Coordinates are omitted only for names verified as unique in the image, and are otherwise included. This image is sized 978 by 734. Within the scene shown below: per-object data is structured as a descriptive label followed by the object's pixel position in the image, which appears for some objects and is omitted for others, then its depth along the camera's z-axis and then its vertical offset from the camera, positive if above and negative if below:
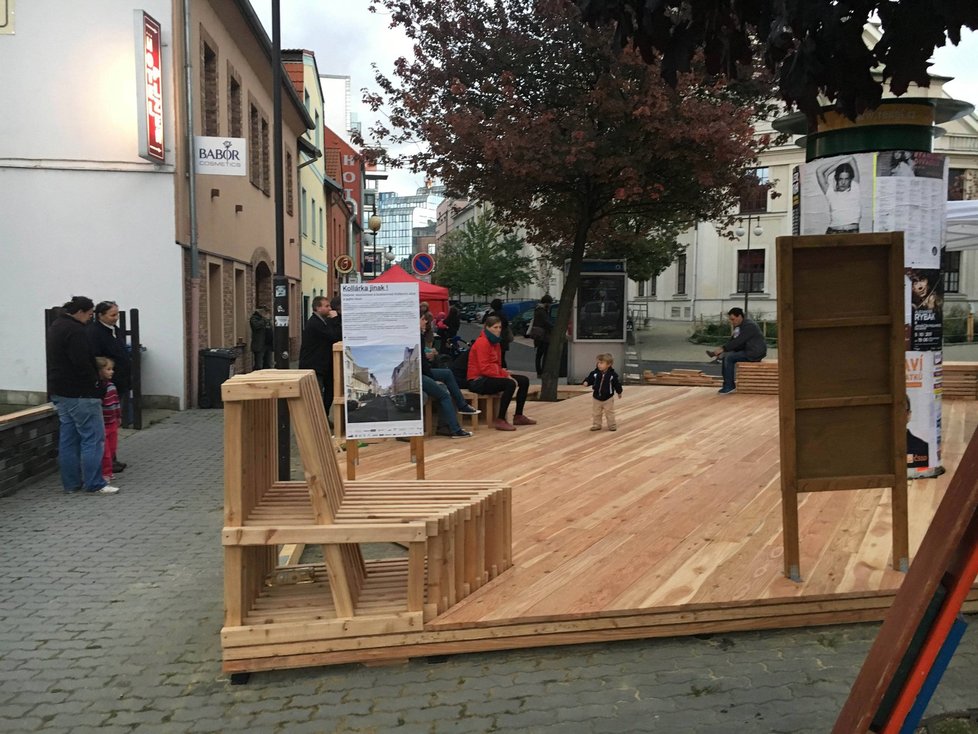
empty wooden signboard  4.23 -0.27
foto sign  12.94 +3.59
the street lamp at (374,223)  31.47 +3.60
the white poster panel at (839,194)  5.98 +0.88
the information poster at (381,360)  6.32 -0.31
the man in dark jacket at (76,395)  7.69 -0.68
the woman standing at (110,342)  8.41 -0.22
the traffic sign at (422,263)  17.62 +1.16
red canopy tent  23.39 +0.65
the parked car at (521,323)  41.33 -0.20
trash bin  14.44 -0.90
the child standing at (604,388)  9.76 -0.81
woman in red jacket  10.13 -0.63
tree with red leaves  11.64 +2.81
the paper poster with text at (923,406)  6.14 -0.65
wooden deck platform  4.02 -1.36
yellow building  30.27 +4.74
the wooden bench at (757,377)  13.87 -0.96
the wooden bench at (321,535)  3.89 -1.01
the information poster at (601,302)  16.53 +0.32
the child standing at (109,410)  8.15 -0.88
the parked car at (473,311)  54.00 +0.53
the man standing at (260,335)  17.69 -0.32
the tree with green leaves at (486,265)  49.91 +3.18
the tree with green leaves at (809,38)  2.74 +0.96
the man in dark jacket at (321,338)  9.59 -0.21
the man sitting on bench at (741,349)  14.12 -0.51
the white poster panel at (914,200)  5.95 +0.82
